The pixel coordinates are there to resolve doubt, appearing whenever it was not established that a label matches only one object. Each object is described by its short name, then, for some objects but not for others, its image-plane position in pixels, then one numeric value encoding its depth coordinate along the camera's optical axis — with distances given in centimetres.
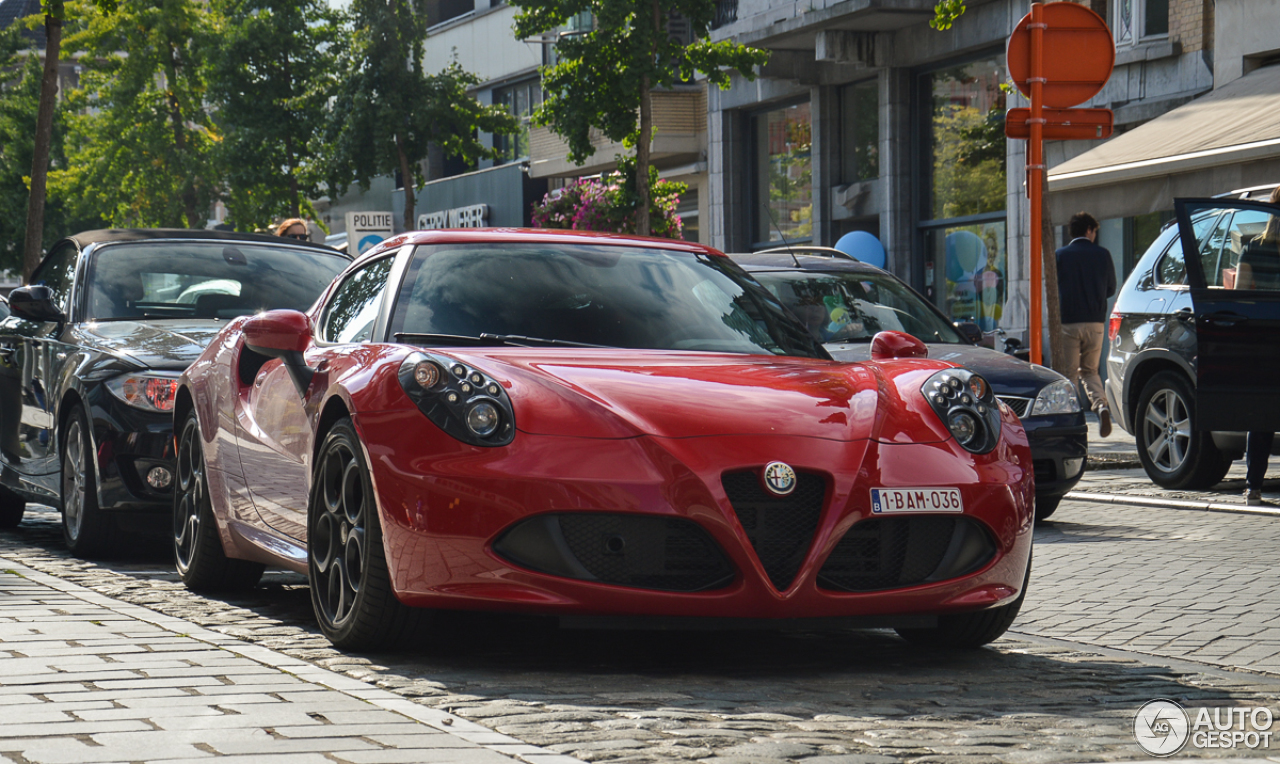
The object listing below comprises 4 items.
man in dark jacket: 1675
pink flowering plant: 2367
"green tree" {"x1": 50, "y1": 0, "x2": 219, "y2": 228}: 3719
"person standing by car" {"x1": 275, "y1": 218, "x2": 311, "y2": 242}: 1516
